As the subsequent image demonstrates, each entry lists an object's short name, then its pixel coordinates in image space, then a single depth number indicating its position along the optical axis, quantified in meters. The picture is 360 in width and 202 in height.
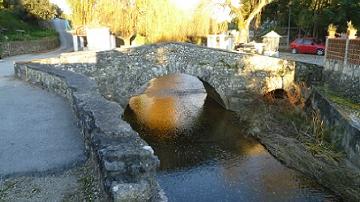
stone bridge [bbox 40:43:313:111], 14.57
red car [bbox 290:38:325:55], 24.25
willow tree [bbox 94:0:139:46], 20.25
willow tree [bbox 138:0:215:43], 20.16
